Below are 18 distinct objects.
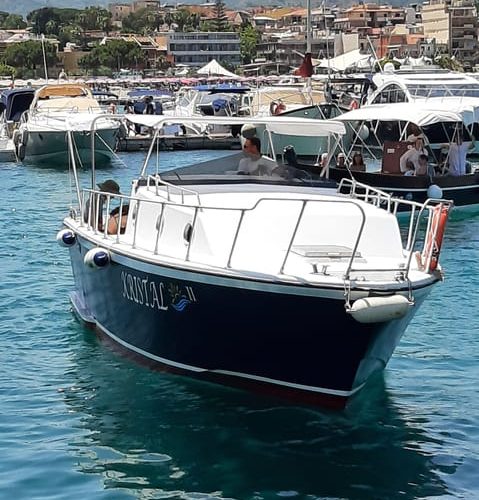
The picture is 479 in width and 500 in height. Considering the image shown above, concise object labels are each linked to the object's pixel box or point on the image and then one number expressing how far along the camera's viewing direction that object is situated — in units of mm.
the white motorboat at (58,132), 39750
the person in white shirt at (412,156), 25936
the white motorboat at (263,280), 10562
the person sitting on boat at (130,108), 61025
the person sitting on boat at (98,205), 14216
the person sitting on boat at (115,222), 13898
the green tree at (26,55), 174500
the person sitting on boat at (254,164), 13297
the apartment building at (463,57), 191125
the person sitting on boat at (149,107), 54228
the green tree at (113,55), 182625
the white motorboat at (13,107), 47912
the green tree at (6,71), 162812
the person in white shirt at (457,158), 27188
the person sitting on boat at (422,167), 25828
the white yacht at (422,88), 42719
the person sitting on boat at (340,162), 26206
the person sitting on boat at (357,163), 26133
